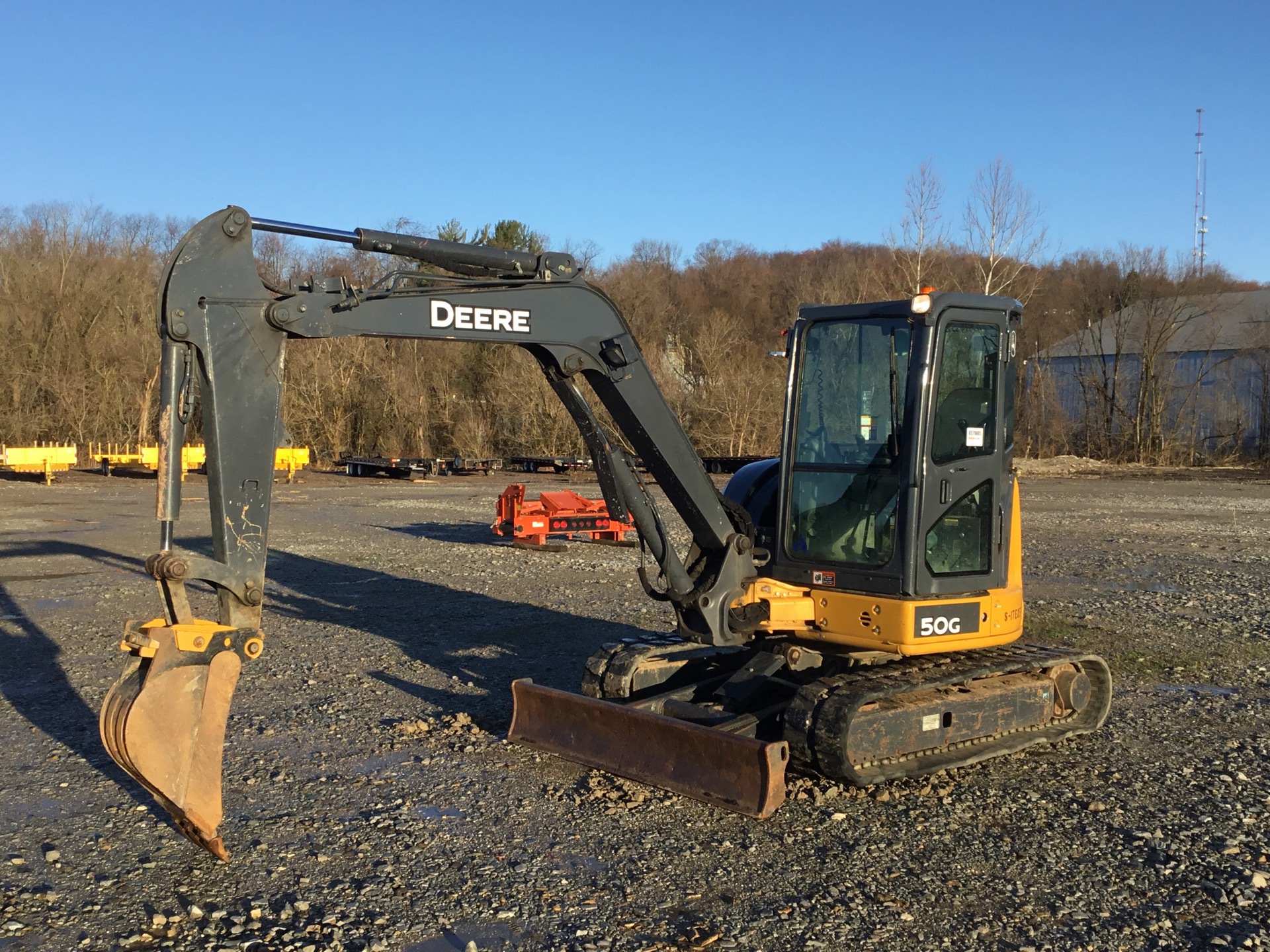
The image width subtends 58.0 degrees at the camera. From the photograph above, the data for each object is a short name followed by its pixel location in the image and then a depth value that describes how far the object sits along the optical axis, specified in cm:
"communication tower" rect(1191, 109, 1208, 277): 5334
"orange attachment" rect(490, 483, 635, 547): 1756
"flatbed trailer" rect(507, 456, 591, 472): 3569
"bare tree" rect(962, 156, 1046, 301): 3525
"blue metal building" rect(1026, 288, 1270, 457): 4722
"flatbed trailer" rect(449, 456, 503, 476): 3653
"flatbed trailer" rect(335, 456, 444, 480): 3428
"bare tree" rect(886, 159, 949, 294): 3572
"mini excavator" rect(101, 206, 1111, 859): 539
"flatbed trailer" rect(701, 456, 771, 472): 3247
